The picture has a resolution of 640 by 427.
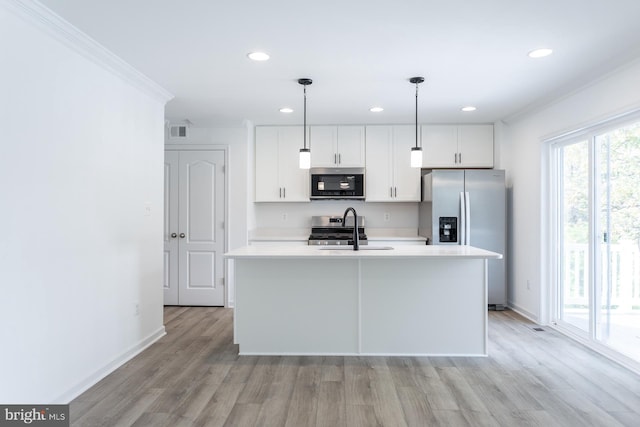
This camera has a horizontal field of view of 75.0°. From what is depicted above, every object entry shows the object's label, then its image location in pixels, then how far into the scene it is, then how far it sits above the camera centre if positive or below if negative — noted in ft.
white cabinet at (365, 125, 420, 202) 17.97 +2.13
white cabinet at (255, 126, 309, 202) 18.11 +1.96
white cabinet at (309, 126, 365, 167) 17.98 +2.95
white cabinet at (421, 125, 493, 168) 17.74 +2.88
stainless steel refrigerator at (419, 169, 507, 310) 16.24 +0.14
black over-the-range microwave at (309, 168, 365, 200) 17.78 +1.29
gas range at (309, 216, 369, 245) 18.22 -0.62
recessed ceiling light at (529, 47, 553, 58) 9.59 +3.77
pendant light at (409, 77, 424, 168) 11.88 +1.68
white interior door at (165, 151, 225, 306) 17.30 -0.63
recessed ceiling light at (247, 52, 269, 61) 9.86 +3.77
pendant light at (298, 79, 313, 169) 12.23 +1.63
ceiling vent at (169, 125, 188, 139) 17.33 +3.40
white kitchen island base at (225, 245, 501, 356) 11.19 -2.49
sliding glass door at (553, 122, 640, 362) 10.79 -0.64
